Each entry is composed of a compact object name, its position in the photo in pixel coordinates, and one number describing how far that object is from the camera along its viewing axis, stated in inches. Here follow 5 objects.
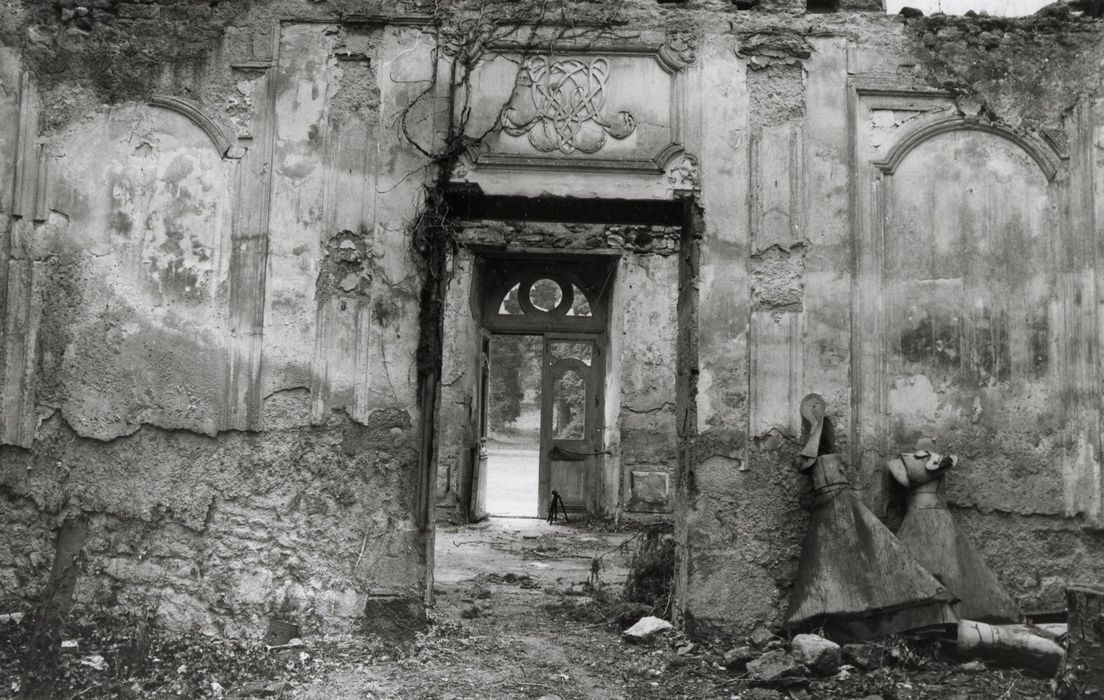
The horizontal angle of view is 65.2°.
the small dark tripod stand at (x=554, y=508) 411.5
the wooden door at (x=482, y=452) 403.9
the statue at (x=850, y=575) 161.6
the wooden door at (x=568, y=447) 429.4
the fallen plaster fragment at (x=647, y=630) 182.1
